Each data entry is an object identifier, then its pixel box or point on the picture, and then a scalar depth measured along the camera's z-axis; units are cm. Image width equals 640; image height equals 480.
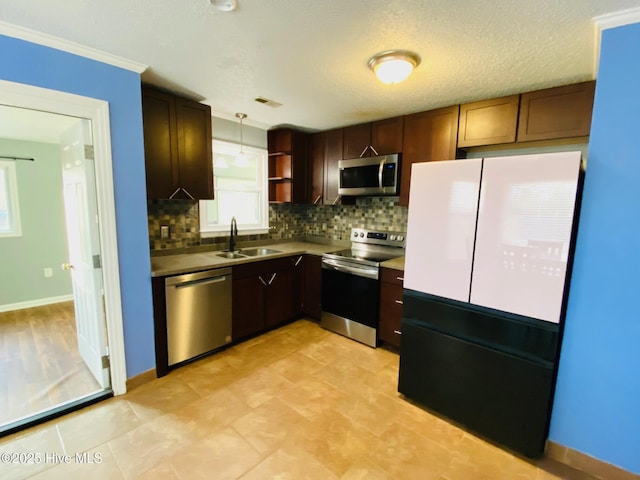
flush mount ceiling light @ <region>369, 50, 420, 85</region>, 181
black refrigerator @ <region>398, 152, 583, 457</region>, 157
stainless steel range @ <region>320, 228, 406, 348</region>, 297
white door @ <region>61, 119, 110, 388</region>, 200
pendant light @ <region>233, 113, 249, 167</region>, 347
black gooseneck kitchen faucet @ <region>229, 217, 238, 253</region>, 338
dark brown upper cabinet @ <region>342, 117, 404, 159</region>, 308
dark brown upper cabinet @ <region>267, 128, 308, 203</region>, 371
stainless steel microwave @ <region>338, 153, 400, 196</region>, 305
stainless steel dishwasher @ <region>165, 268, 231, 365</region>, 245
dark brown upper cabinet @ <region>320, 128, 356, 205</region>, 357
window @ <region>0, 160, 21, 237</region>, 371
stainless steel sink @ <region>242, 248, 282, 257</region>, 348
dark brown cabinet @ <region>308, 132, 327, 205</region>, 375
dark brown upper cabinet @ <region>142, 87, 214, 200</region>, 241
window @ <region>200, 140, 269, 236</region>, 336
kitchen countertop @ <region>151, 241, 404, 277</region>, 244
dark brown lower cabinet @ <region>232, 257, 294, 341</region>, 294
